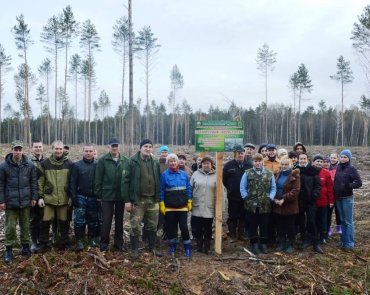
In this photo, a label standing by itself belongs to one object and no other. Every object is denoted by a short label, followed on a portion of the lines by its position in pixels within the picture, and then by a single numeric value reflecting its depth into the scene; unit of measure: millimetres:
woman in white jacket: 6875
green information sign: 6980
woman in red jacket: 7273
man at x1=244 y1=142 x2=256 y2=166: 7584
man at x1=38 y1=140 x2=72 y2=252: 6367
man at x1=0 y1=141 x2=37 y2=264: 6016
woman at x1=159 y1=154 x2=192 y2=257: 6570
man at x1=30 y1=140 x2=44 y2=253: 6617
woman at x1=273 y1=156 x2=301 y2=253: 6800
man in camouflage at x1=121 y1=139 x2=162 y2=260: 6324
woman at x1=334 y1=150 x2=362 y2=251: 7234
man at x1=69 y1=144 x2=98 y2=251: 6480
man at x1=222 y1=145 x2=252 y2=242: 7480
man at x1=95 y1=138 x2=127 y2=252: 6445
